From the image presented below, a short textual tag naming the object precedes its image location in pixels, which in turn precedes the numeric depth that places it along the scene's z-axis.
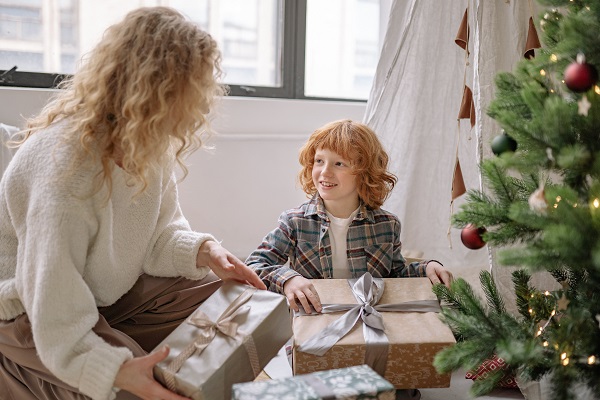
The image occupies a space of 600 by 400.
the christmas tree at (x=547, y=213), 1.09
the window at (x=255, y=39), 2.21
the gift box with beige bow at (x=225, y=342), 1.21
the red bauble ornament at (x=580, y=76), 1.09
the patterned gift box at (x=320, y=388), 1.11
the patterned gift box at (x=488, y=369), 1.65
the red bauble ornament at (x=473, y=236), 1.30
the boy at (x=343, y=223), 1.84
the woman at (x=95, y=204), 1.20
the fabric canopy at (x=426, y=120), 2.10
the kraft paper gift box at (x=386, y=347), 1.45
